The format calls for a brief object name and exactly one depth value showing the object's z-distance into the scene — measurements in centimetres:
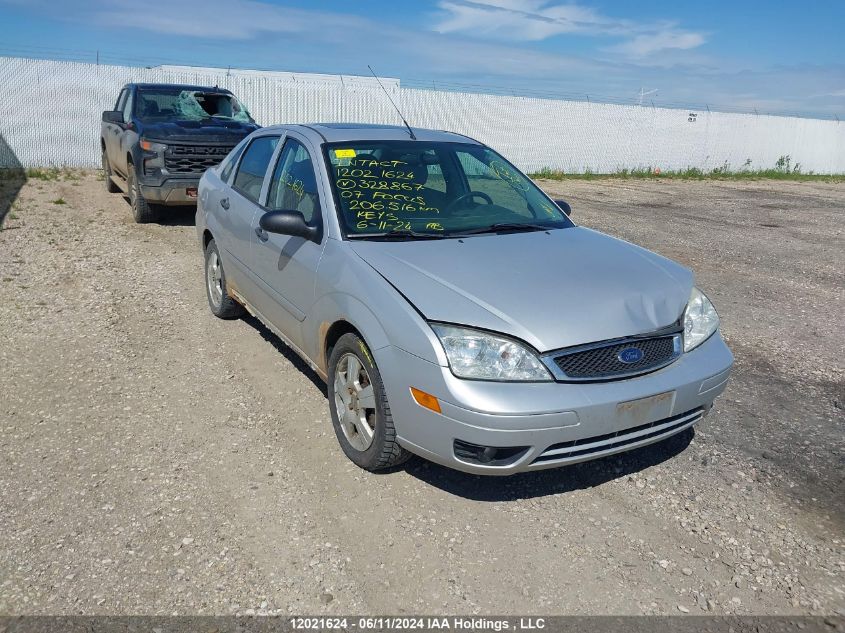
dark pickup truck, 973
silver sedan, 313
